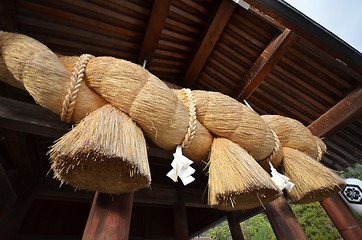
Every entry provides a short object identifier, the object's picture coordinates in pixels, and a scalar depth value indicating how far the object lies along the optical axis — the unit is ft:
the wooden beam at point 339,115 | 6.34
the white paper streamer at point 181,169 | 2.59
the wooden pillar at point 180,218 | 8.81
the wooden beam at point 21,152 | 7.25
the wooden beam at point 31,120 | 3.23
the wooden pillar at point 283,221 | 4.14
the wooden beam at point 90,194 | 8.91
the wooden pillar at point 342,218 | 6.91
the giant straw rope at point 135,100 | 2.41
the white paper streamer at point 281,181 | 3.13
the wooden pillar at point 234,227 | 11.11
